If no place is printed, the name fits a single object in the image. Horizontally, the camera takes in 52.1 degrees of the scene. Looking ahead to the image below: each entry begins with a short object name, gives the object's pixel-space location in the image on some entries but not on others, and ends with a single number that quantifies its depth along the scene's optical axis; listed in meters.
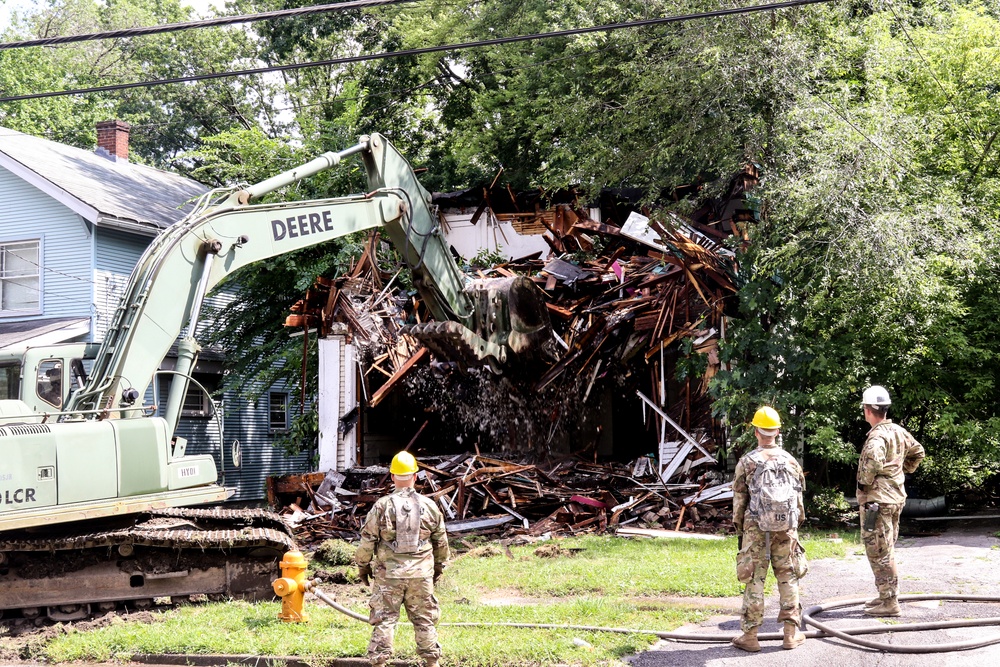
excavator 9.97
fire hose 7.28
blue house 22.39
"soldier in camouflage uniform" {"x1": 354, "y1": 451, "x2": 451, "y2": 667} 7.12
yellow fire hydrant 9.08
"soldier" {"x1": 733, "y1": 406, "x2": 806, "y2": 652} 7.51
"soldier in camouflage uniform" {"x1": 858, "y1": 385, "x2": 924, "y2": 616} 8.38
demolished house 16.25
